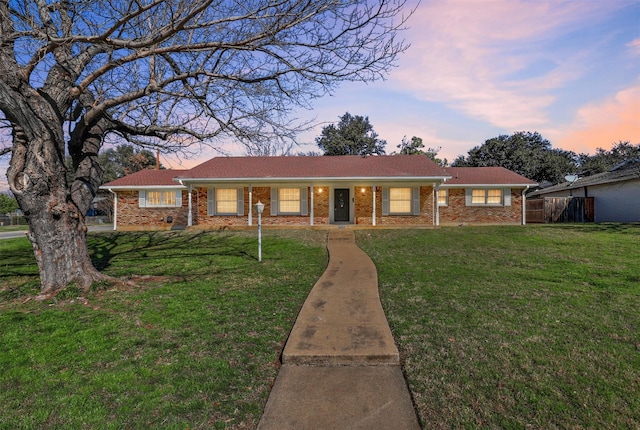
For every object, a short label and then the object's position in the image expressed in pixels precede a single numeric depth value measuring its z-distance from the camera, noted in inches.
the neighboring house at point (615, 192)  684.7
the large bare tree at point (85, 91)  173.0
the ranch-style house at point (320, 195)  653.9
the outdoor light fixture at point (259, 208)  348.1
